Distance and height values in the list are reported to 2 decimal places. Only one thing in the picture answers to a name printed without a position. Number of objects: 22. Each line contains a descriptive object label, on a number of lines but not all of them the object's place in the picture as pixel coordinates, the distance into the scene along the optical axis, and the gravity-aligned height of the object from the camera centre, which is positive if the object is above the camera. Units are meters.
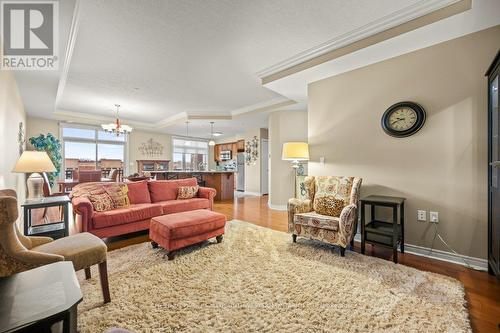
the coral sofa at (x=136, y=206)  2.93 -0.64
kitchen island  7.04 -0.39
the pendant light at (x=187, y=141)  9.71 +1.19
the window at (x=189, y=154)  9.97 +0.57
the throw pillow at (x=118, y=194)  3.42 -0.44
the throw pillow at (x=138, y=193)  3.78 -0.46
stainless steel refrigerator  9.27 -0.25
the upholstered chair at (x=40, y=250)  1.28 -0.60
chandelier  5.46 +0.98
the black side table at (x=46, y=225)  2.59 -0.73
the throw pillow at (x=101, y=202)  3.13 -0.51
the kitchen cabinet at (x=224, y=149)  9.75 +0.80
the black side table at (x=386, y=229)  2.46 -0.76
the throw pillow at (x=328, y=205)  2.95 -0.54
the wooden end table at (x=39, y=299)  0.86 -0.59
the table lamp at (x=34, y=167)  2.90 -0.01
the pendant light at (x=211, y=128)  7.30 +1.40
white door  8.03 -0.13
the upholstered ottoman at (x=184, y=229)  2.57 -0.78
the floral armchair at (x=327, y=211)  2.62 -0.60
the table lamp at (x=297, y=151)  3.70 +0.25
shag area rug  1.52 -1.08
